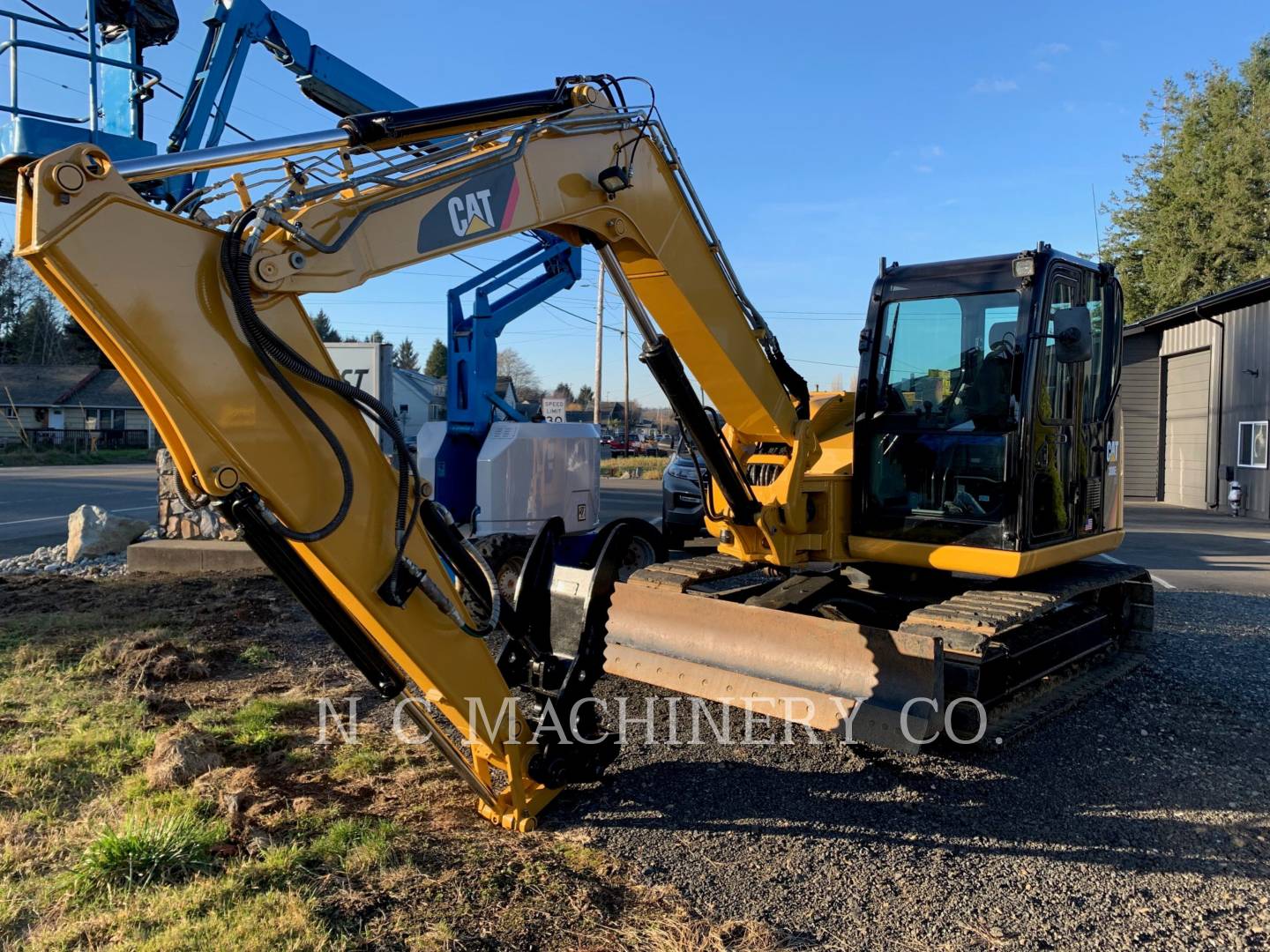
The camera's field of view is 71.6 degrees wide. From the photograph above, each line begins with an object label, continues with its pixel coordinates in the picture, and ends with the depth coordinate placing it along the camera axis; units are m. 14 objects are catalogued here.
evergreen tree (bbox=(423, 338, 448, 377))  75.88
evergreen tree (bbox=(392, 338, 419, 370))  94.46
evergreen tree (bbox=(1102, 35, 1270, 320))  30.00
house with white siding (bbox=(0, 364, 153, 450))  48.53
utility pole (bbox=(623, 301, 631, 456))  43.03
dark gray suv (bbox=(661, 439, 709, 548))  11.64
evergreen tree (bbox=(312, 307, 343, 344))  74.94
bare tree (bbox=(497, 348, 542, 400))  84.06
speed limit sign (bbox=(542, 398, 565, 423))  15.01
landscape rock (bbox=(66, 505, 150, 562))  11.13
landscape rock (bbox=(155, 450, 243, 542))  10.76
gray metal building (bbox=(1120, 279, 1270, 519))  18.09
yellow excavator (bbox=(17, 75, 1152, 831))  2.79
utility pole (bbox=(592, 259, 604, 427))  37.22
